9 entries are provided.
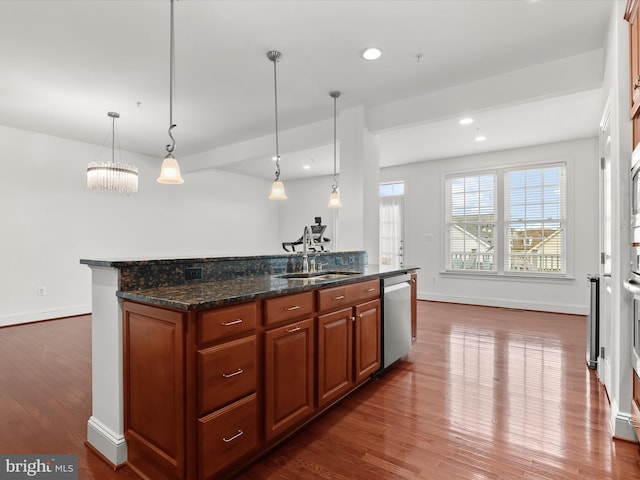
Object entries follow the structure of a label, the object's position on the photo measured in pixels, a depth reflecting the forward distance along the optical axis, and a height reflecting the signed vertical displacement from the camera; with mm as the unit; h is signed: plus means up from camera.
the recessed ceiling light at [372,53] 3030 +1645
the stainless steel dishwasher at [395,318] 3084 -744
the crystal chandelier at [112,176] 4289 +788
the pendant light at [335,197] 3906 +475
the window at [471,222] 6371 +311
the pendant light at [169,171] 2455 +487
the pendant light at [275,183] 3086 +546
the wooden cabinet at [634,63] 1870 +988
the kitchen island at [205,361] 1565 -647
